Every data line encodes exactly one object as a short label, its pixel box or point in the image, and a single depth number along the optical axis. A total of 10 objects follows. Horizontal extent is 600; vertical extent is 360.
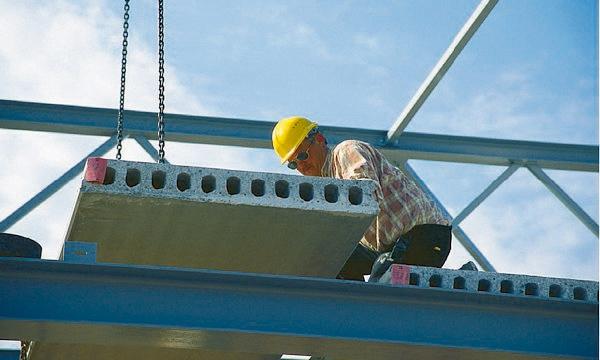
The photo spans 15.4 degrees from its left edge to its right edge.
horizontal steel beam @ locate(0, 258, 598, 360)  10.96
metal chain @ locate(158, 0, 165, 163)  13.43
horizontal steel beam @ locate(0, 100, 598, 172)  19.68
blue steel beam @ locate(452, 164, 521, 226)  20.17
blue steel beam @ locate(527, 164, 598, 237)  20.35
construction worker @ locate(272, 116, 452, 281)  13.65
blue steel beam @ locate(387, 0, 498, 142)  18.54
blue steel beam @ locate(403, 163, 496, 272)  20.05
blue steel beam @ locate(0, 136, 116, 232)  18.67
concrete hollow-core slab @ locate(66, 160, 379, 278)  11.77
